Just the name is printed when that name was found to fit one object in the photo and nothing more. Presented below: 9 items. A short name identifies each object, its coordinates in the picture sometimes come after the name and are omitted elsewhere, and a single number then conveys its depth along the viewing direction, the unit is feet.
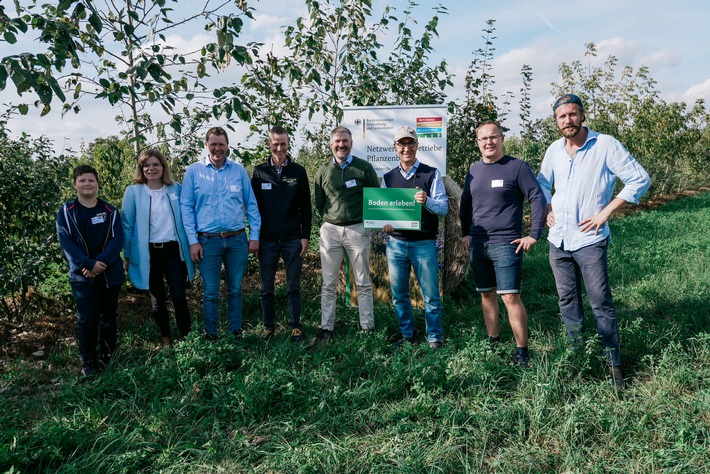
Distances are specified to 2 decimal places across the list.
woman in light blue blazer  15.10
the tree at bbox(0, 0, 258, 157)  10.87
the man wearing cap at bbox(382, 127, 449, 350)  15.21
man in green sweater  16.24
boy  14.05
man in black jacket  16.19
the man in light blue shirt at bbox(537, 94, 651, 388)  12.23
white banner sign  18.79
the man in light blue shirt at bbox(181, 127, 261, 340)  15.48
